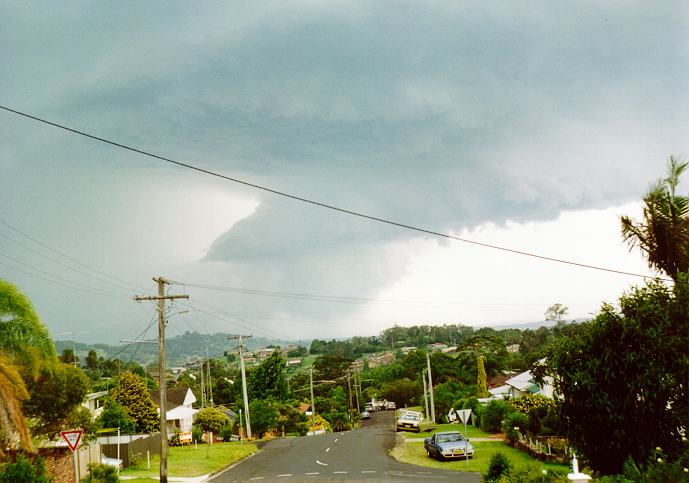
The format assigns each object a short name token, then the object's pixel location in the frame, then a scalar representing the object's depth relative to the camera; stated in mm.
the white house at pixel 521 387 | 58394
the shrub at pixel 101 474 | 24762
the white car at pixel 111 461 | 33203
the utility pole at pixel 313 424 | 73462
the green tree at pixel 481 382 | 68625
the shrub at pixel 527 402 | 43075
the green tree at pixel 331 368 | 134500
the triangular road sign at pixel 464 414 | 29089
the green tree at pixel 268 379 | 82062
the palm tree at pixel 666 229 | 17781
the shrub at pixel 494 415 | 46906
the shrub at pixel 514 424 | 35678
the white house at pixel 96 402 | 53716
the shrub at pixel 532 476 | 16786
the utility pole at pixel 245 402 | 56559
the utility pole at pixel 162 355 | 28156
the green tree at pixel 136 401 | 54797
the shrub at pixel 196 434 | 53850
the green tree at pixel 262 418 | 63031
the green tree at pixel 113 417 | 47881
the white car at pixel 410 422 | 56438
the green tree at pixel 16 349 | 18469
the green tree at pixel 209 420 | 49438
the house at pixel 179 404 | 63881
